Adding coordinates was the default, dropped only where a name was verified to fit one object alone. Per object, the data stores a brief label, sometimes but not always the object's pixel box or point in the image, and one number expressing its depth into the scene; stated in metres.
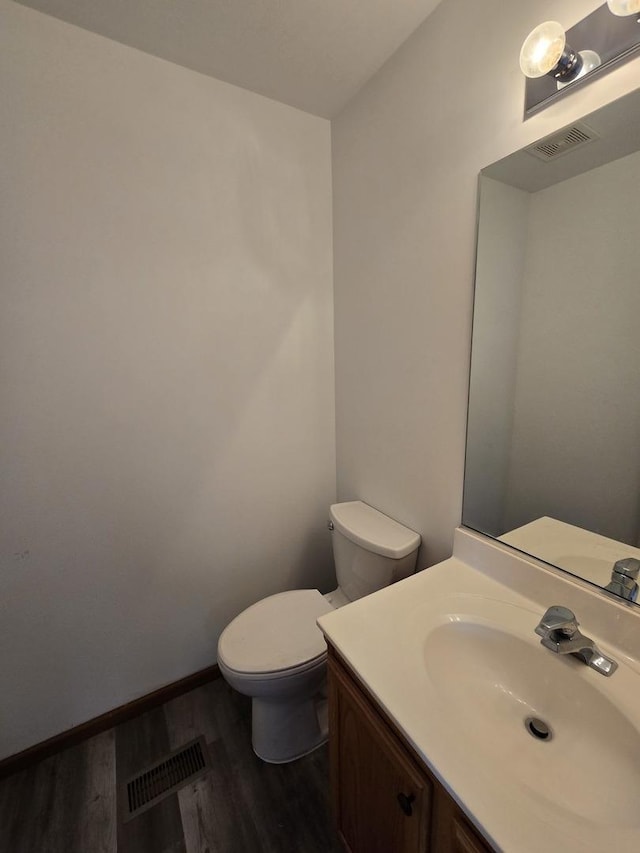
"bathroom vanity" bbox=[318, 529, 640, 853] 0.52
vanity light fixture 0.67
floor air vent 1.19
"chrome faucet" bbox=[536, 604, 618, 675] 0.71
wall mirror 0.76
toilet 1.17
